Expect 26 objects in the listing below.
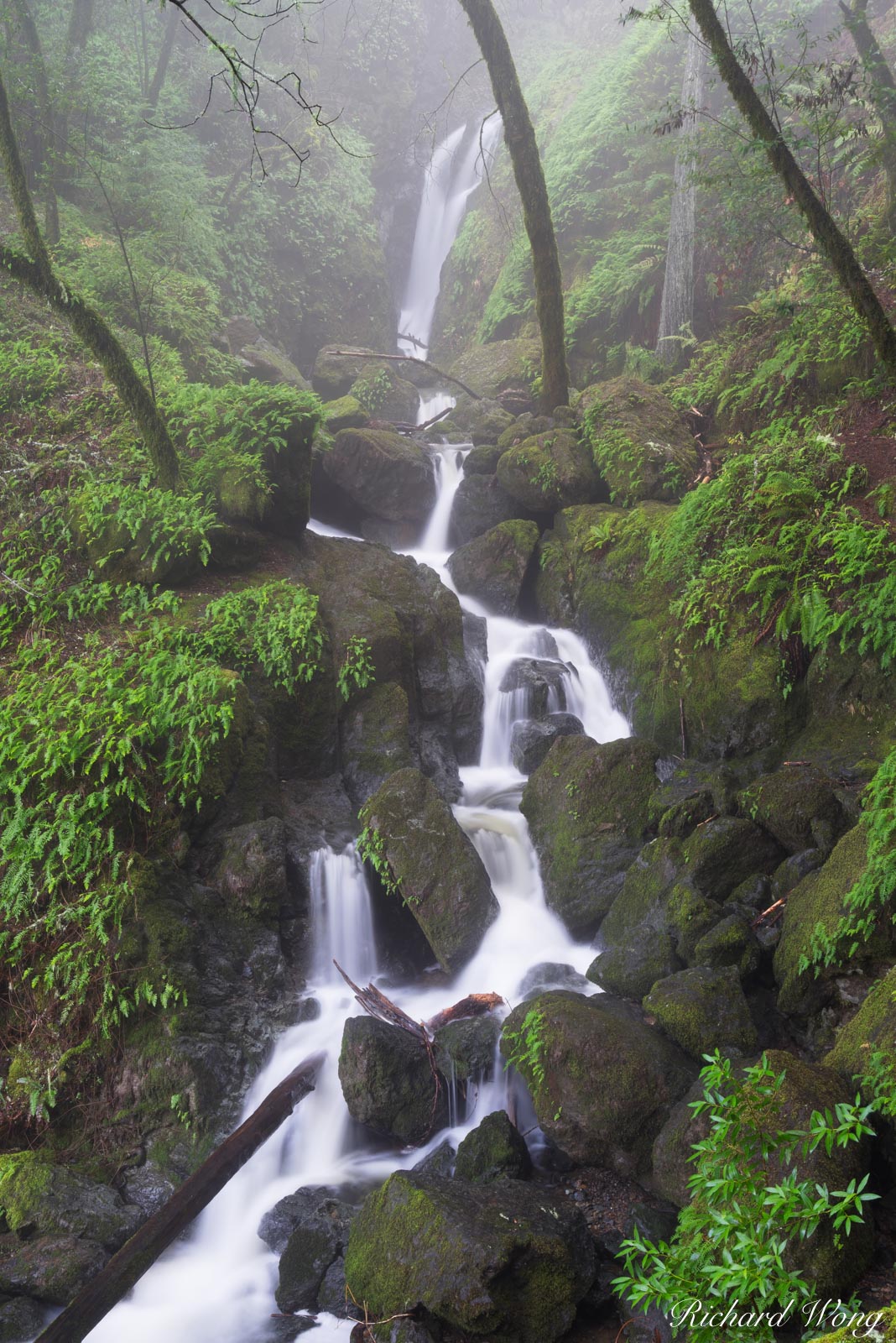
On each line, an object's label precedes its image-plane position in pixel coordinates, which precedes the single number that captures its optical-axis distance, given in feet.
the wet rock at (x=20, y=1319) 13.88
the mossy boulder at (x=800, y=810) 19.54
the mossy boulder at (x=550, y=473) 36.58
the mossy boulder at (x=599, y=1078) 15.55
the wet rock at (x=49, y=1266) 14.49
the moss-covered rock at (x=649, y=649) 25.11
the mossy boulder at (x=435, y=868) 22.35
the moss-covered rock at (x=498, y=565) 36.68
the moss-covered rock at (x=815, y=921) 16.33
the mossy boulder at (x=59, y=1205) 15.31
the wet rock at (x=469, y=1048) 18.53
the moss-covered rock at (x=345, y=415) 44.96
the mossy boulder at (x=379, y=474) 41.06
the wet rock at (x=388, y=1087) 17.99
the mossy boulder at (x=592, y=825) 22.97
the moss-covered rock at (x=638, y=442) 34.12
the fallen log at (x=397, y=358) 52.49
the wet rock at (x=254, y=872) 21.35
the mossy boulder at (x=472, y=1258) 12.26
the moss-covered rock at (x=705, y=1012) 16.38
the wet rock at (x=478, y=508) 40.09
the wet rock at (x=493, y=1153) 15.81
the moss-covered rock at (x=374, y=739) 26.99
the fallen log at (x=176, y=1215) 13.48
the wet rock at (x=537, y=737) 29.96
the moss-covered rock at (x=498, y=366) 53.36
